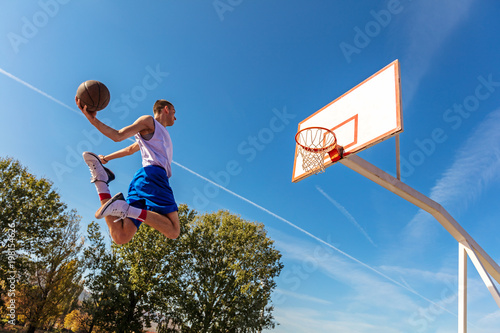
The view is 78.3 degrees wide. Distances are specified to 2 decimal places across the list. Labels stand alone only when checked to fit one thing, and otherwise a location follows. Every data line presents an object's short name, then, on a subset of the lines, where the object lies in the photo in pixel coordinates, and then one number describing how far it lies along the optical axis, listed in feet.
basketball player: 10.57
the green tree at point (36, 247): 59.93
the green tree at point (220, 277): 67.82
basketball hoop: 24.49
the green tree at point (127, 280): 69.56
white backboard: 20.48
